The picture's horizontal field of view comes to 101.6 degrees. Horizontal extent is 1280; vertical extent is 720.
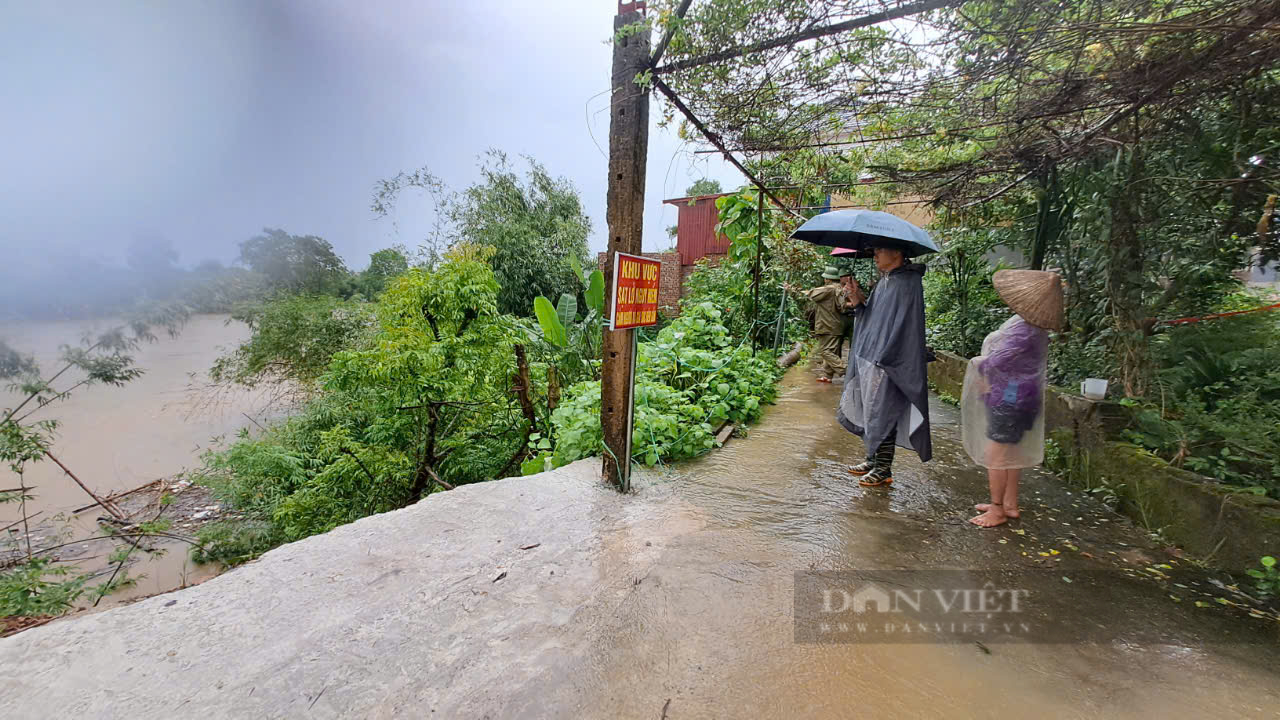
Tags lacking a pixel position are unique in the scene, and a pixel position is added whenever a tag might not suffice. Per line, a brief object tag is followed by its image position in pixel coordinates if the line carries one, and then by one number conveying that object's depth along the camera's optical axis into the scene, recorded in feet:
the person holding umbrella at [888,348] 10.41
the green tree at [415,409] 14.84
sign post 9.29
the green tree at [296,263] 40.16
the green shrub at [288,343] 35.86
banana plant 17.93
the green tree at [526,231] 51.88
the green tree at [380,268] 47.73
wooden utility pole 9.71
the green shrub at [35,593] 11.78
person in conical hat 8.67
